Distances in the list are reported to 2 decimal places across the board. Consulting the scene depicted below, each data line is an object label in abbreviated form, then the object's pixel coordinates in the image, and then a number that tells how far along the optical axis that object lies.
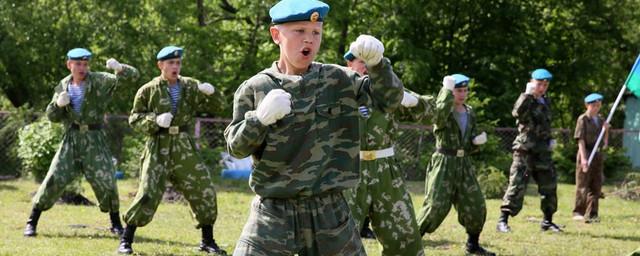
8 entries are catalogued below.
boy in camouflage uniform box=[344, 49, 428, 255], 7.14
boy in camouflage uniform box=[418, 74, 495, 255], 9.27
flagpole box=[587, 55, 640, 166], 12.97
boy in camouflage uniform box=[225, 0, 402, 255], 4.98
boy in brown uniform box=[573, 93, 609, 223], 13.33
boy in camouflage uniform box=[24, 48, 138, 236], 10.19
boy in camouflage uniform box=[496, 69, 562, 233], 11.74
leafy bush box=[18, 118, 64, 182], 16.11
